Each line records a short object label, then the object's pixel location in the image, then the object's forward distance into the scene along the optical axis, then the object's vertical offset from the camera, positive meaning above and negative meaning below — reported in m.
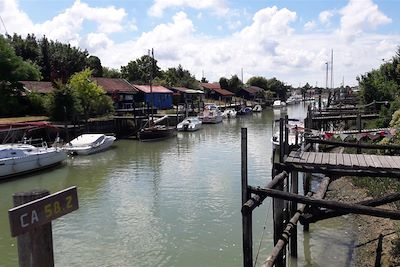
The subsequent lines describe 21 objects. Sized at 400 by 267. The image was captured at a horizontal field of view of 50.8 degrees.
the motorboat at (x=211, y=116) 60.56 -2.29
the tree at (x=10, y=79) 40.28 +2.51
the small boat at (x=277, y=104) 103.44 -1.39
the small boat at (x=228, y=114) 69.69 -2.40
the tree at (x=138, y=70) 91.47 +6.99
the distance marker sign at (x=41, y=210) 3.53 -0.95
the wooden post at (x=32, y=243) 3.82 -1.26
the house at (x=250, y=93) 107.31 +1.57
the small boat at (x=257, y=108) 87.06 -1.88
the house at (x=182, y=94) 73.56 +1.20
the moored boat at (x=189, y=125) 50.94 -2.98
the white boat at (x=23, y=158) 23.91 -3.22
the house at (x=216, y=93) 96.06 +1.54
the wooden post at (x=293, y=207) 11.88 -3.33
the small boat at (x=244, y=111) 77.94 -2.15
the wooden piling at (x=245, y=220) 7.88 -2.24
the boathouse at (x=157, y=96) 61.97 +0.85
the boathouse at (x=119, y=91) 55.47 +1.53
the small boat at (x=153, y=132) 41.56 -3.11
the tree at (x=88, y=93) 44.62 +1.07
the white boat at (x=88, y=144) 32.31 -3.28
